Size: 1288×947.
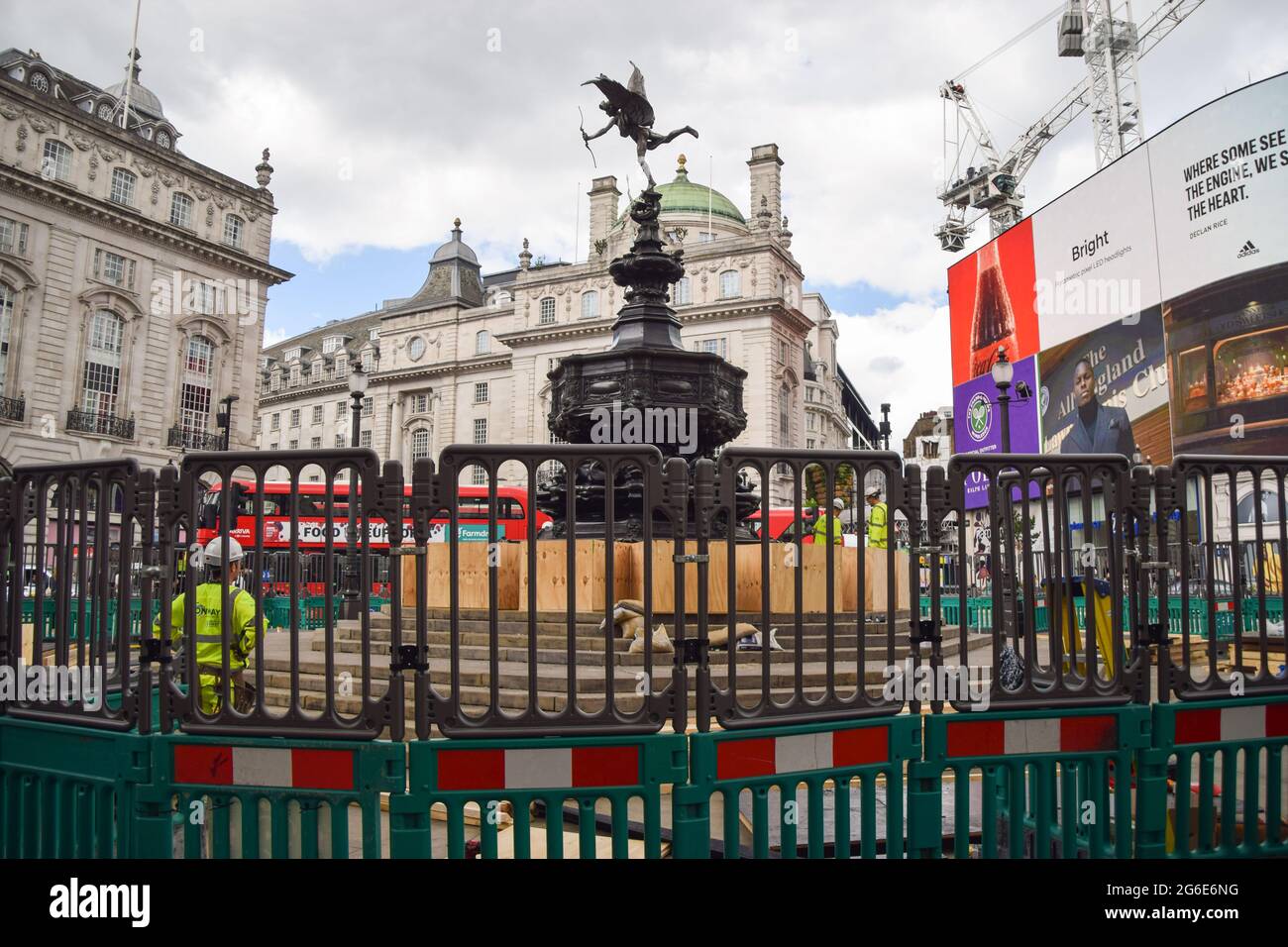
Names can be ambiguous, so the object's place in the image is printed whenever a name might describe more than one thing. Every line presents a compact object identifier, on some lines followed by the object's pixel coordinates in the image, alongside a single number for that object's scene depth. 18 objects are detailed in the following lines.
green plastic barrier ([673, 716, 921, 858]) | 3.78
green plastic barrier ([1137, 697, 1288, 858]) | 4.22
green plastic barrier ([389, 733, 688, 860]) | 3.69
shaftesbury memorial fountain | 10.77
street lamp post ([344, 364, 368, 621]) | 4.18
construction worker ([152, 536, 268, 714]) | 4.97
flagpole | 35.59
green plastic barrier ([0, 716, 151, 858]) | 3.89
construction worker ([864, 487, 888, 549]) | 9.72
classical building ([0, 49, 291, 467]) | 34.06
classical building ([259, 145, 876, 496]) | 54.12
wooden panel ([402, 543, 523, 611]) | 8.93
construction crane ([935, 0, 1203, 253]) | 43.19
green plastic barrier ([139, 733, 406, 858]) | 3.73
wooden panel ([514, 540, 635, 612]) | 8.67
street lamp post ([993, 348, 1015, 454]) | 14.47
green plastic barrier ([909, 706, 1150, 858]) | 4.03
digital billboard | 24.06
